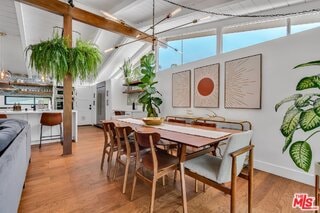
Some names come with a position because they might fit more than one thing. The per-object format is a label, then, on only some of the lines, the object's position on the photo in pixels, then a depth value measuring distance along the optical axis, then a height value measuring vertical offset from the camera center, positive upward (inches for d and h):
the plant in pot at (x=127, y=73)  243.6 +44.0
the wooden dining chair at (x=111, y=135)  96.9 -18.6
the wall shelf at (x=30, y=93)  255.1 +15.2
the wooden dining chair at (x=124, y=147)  82.7 -23.8
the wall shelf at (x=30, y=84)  243.7 +27.1
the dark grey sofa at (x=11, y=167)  37.7 -17.7
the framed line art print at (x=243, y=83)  110.3 +15.7
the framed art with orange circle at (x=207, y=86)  137.9 +16.0
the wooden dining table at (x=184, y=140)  58.3 -13.1
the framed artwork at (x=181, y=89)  162.4 +15.5
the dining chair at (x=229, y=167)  54.9 -23.5
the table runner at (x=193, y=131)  70.0 -12.6
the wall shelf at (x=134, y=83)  234.0 +29.0
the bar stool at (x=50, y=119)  153.8 -15.0
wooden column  135.3 -1.8
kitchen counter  156.8 -20.3
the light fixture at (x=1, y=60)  169.5 +59.8
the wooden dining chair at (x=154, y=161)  62.8 -24.5
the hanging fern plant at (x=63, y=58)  116.6 +32.5
